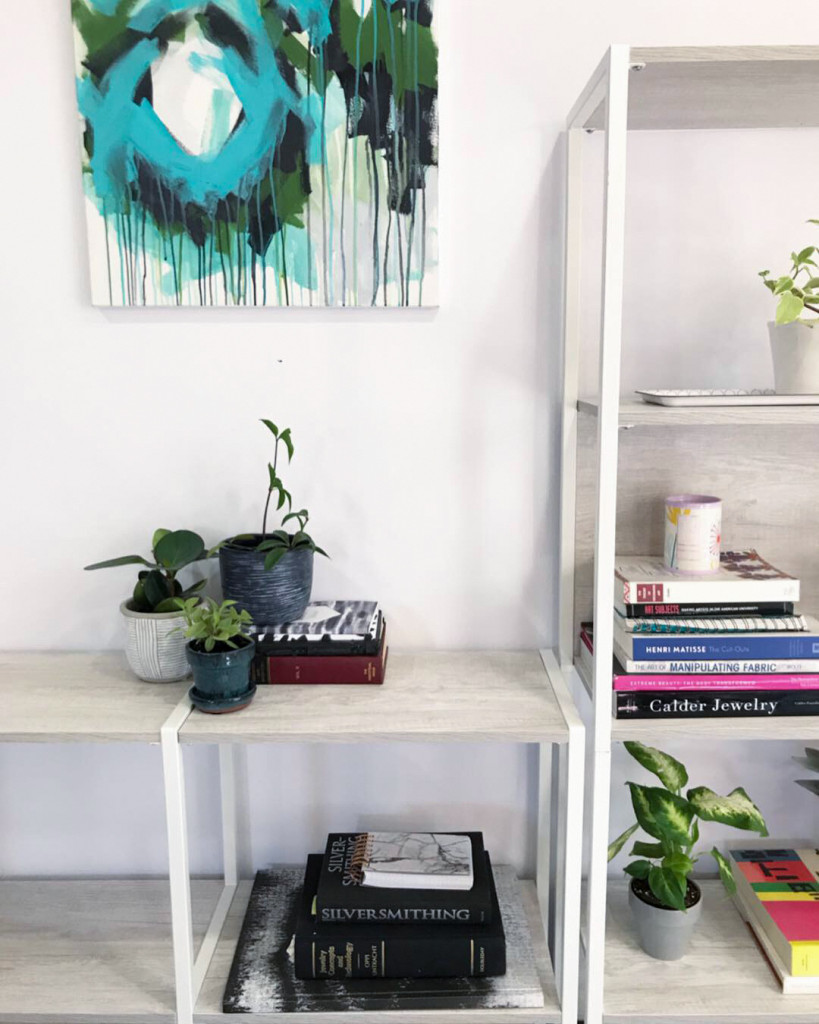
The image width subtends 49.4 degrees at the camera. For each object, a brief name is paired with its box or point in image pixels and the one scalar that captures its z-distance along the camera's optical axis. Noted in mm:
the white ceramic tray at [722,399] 1301
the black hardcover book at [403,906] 1435
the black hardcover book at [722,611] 1388
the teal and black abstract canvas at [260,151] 1519
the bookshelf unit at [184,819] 1331
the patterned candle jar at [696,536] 1445
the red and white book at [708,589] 1381
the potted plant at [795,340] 1334
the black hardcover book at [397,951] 1422
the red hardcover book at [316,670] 1481
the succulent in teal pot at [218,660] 1354
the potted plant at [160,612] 1469
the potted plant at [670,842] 1474
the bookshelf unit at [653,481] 1236
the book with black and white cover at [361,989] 1394
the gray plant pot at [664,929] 1495
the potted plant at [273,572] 1490
